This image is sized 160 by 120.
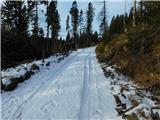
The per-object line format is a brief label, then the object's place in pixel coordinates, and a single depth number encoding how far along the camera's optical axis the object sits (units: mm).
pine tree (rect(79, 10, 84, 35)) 35383
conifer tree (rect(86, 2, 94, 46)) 35409
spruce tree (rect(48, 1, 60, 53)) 20834
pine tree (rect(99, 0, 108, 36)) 24036
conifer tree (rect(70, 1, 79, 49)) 31331
